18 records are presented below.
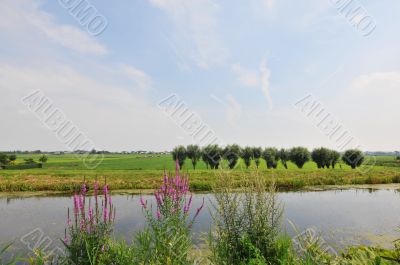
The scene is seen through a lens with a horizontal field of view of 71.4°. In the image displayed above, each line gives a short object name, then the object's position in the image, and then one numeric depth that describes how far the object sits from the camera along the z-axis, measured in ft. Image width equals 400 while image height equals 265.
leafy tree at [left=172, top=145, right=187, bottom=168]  228.12
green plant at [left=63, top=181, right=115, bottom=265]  13.26
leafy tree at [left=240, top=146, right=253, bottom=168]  221.46
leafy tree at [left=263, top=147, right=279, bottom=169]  228.26
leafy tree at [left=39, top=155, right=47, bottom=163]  245.41
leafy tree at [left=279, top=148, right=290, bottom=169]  242.17
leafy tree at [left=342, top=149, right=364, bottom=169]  208.85
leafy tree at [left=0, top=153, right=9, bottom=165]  214.30
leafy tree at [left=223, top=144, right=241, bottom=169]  222.07
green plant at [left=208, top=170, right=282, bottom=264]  15.40
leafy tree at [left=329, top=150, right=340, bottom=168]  212.43
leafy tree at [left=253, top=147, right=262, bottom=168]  244.85
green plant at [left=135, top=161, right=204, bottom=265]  13.28
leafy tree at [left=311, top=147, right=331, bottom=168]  210.79
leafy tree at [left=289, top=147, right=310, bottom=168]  218.59
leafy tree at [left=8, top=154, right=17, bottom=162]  242.37
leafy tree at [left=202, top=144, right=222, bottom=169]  209.65
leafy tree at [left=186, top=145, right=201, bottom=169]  230.89
